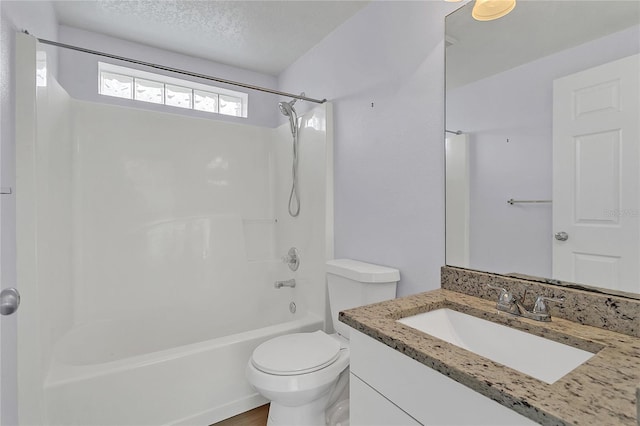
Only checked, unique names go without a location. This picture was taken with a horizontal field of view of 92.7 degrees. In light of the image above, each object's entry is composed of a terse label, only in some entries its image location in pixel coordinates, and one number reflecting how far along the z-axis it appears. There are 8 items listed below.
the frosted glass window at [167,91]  2.45
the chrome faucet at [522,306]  0.96
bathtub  1.35
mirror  0.91
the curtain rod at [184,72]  1.48
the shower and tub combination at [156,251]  1.38
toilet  1.33
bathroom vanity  0.54
